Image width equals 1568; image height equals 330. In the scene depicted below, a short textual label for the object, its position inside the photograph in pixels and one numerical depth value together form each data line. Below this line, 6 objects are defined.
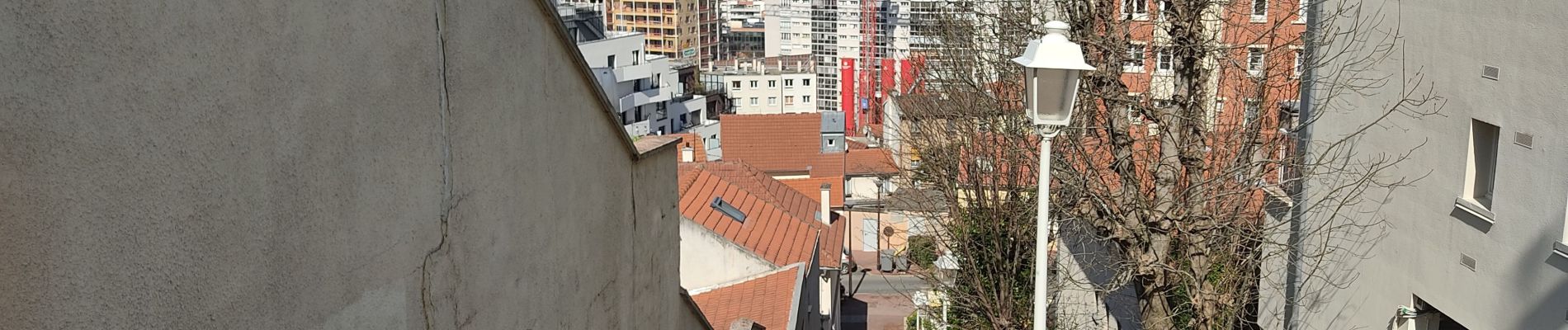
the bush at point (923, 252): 22.83
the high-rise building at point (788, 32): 190.62
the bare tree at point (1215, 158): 10.79
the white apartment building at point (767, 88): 114.62
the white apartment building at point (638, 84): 73.44
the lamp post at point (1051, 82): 5.68
